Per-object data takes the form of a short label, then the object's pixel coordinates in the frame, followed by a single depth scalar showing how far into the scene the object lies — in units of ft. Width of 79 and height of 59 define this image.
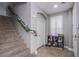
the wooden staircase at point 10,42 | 6.01
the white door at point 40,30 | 11.08
